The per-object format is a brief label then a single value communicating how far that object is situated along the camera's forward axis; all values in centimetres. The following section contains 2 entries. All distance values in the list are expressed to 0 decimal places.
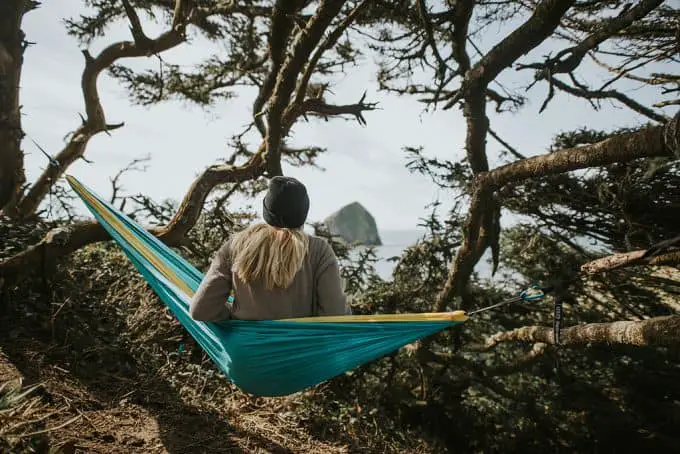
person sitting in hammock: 126
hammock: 126
